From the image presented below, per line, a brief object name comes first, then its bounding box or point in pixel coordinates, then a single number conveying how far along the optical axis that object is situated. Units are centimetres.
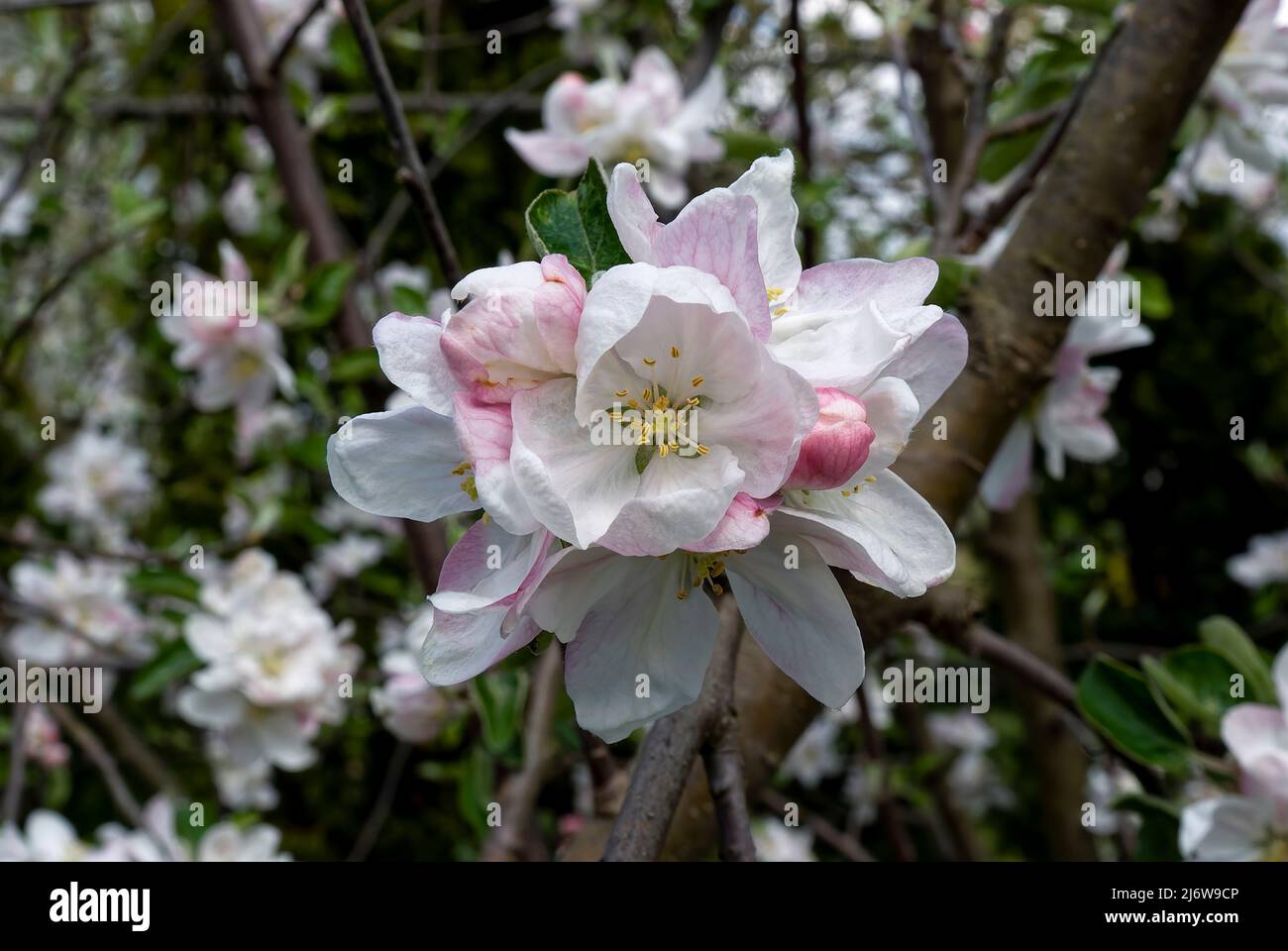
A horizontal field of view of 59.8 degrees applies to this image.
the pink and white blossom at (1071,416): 30
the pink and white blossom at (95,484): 87
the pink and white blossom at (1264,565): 103
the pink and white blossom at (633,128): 45
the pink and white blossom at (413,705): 38
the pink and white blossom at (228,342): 46
